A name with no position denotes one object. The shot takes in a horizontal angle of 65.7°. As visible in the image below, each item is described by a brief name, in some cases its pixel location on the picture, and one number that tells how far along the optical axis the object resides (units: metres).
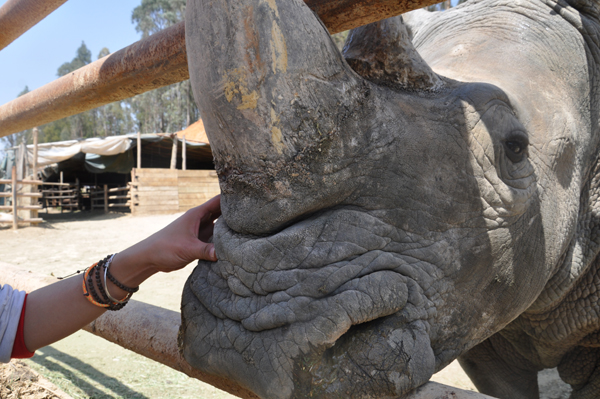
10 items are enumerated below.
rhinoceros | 1.15
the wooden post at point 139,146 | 17.31
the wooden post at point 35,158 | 15.68
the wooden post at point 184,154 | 18.52
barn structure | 16.59
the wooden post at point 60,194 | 24.38
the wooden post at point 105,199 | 19.98
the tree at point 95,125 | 62.26
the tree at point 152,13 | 54.69
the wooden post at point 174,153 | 18.24
